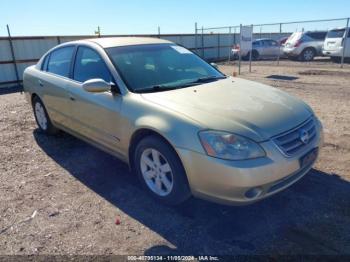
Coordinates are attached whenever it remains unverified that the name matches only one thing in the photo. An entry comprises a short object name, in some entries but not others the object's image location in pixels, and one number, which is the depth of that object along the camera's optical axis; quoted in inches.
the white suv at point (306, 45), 762.2
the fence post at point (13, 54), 505.4
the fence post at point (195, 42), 861.7
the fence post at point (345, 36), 583.0
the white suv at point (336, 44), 629.3
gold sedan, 109.3
